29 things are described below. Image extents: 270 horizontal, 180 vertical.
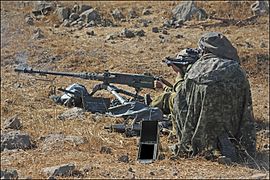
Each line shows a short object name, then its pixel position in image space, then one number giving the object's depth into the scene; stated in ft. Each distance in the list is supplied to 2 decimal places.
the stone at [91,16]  55.62
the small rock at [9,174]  19.58
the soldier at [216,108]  22.39
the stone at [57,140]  24.61
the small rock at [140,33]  49.96
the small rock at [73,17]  56.64
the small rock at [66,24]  55.58
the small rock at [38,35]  51.86
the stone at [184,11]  54.60
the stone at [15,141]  23.72
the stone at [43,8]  60.72
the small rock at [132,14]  57.26
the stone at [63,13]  57.72
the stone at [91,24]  54.44
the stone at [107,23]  54.60
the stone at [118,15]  57.06
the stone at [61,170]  20.24
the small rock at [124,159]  22.44
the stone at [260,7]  54.03
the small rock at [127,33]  49.83
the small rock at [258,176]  20.07
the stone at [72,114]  30.12
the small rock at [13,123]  27.20
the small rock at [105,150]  23.93
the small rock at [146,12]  57.72
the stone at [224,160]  22.00
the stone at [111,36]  49.94
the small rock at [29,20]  57.47
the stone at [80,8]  58.44
